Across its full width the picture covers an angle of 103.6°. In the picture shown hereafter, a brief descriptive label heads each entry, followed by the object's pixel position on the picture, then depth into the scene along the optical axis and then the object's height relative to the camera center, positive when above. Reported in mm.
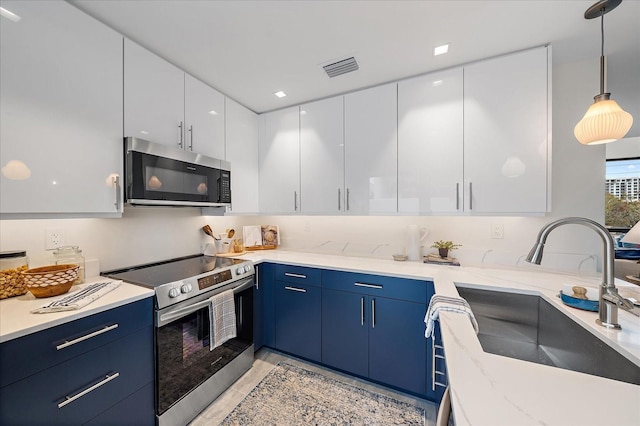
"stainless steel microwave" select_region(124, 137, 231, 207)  1577 +253
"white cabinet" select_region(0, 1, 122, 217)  1156 +517
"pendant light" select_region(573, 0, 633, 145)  1258 +472
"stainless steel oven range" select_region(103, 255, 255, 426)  1483 -804
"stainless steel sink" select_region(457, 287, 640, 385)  963 -621
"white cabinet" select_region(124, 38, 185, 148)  1601 +787
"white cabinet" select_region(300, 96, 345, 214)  2334 +526
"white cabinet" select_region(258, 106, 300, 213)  2549 +524
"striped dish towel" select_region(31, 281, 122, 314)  1138 -438
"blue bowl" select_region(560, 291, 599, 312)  1137 -430
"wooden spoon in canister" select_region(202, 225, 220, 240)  2490 -186
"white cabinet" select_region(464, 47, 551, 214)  1688 +552
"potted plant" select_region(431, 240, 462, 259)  2133 -304
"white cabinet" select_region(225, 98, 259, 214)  2412 +572
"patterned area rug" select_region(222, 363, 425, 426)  1654 -1368
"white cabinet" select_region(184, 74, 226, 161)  1981 +784
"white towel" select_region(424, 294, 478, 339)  1140 -445
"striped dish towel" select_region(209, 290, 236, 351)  1752 -775
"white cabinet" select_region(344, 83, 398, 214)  2129 +537
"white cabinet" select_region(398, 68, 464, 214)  1907 +540
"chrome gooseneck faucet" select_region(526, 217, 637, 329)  966 -233
